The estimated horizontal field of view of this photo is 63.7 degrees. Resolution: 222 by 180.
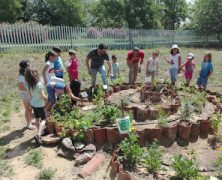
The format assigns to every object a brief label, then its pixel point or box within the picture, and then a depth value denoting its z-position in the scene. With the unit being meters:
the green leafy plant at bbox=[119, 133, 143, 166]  2.75
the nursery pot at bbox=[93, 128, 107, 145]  3.15
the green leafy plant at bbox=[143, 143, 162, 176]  2.65
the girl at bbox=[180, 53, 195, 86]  5.10
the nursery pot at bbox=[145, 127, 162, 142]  3.21
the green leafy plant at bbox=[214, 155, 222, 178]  2.61
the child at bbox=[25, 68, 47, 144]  3.18
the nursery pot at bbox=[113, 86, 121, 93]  4.97
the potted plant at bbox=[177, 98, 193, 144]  3.28
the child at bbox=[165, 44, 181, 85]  5.15
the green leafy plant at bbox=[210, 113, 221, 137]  3.33
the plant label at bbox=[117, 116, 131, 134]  3.01
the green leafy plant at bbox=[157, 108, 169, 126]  3.31
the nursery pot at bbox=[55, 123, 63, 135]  3.30
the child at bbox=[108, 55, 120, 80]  5.57
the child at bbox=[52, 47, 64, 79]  4.09
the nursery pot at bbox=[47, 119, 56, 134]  3.39
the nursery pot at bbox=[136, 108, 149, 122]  3.74
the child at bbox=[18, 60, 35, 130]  3.41
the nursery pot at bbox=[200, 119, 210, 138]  3.42
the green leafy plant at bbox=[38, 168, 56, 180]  2.63
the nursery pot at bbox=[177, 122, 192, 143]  3.27
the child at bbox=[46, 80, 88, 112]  3.74
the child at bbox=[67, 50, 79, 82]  4.56
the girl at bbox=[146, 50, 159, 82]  5.24
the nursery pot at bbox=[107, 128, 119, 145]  3.14
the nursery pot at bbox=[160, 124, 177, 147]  3.24
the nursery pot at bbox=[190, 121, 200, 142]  3.35
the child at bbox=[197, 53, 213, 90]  4.86
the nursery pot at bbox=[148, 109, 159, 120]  3.70
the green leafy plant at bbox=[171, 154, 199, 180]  2.46
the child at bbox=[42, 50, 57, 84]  3.60
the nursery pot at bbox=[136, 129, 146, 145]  3.16
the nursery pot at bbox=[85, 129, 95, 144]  3.14
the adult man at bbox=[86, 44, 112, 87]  4.62
